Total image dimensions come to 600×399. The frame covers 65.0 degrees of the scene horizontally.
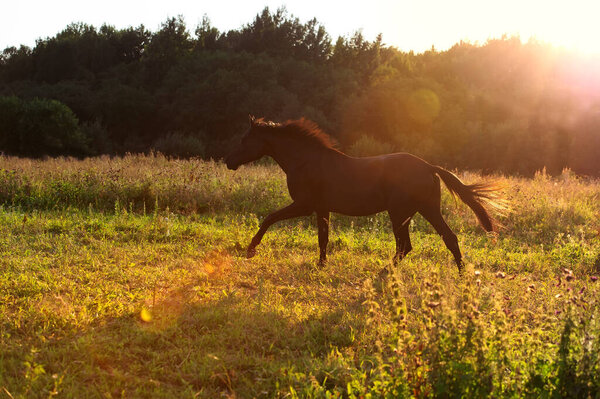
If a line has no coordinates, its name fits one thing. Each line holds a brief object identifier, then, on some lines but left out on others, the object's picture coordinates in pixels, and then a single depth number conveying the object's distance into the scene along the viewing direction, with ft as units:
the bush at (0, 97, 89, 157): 119.55
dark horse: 20.68
